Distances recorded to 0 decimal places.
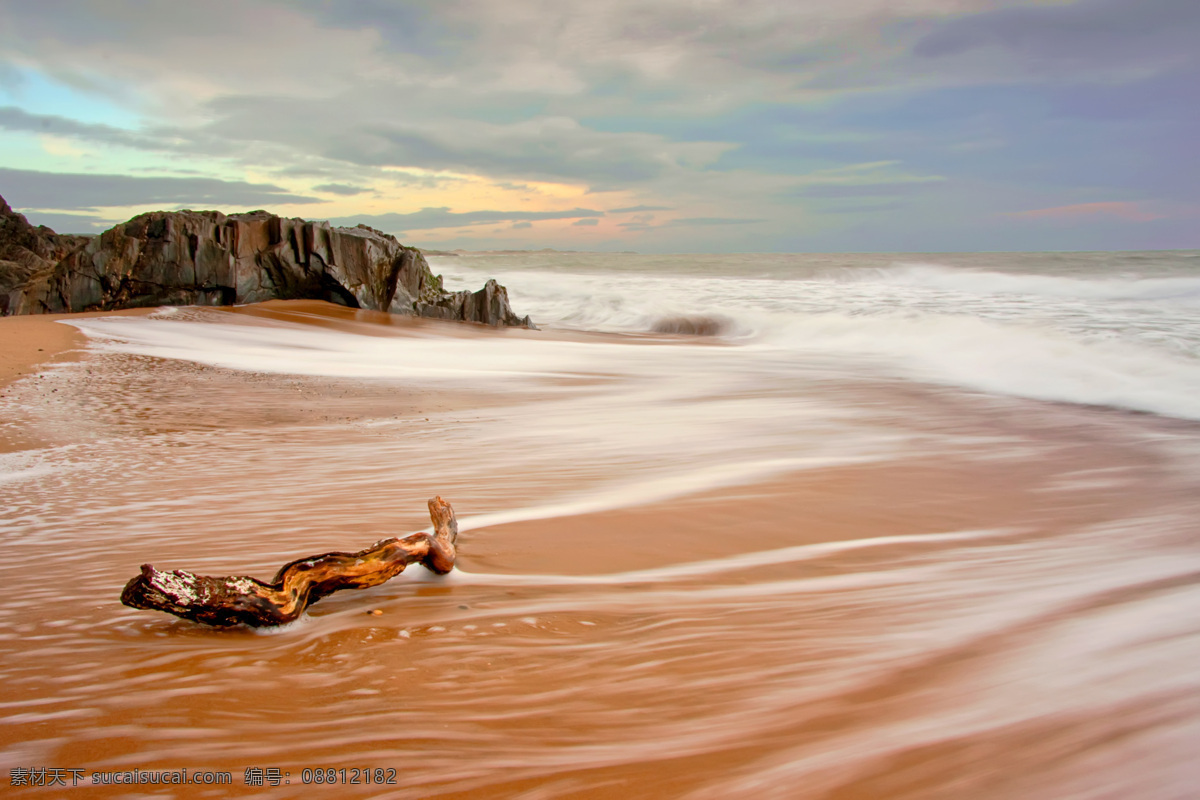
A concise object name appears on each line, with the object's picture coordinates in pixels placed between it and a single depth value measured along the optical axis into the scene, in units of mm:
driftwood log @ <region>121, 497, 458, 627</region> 2074
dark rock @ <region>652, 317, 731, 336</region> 18156
